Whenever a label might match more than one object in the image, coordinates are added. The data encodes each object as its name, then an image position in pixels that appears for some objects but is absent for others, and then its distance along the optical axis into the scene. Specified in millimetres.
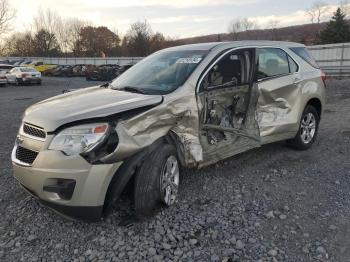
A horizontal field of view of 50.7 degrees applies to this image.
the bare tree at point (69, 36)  79125
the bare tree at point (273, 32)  85700
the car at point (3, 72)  25656
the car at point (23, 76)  26453
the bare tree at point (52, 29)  74906
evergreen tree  40500
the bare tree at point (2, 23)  49894
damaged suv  3301
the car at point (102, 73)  30955
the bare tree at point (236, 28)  92944
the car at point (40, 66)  43259
